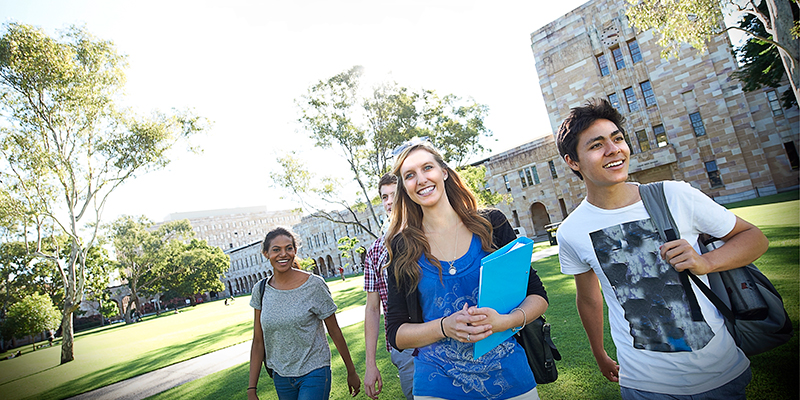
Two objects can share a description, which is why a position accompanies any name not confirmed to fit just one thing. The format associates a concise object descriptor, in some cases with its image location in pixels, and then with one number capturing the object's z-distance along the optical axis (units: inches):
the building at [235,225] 4473.4
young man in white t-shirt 64.5
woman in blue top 66.7
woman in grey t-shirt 121.6
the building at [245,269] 2891.2
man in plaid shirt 112.9
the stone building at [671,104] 840.3
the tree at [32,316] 952.9
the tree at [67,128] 518.6
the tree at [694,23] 343.6
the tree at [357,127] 694.5
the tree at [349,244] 607.2
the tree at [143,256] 1743.4
